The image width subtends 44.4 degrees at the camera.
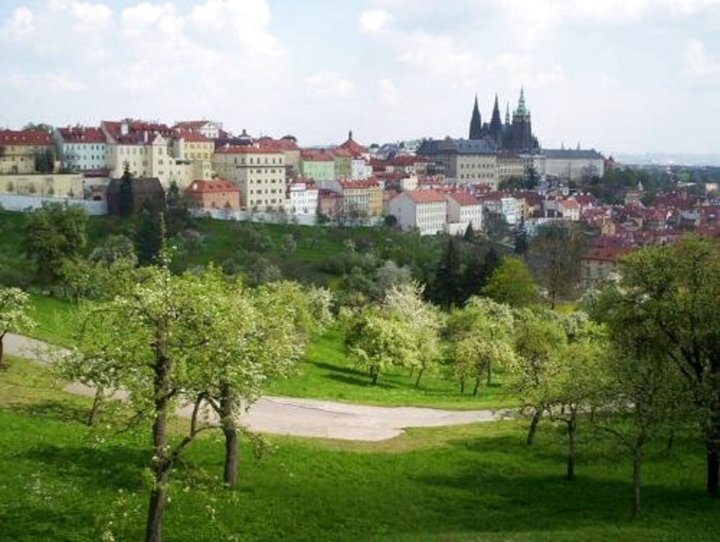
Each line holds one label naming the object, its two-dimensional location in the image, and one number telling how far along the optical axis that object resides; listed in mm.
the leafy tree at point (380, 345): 45344
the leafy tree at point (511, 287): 74750
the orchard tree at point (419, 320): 46750
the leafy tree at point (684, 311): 23750
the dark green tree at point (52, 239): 57938
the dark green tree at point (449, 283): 81688
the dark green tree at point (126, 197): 113625
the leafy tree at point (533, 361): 27625
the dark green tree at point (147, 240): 92938
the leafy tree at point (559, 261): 90375
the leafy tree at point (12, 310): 29891
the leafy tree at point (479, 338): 43125
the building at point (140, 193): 115500
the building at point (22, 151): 120425
